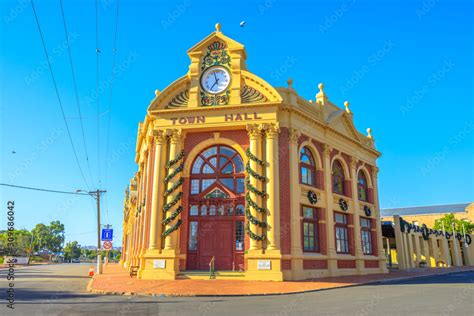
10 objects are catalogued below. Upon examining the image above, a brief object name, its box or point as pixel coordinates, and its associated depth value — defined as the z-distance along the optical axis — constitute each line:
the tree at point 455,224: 56.78
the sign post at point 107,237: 24.89
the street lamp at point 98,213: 26.13
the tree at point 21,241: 72.31
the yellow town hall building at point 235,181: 20.00
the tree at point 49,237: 109.06
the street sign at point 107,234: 25.02
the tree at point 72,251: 129.02
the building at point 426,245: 33.34
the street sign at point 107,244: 24.75
